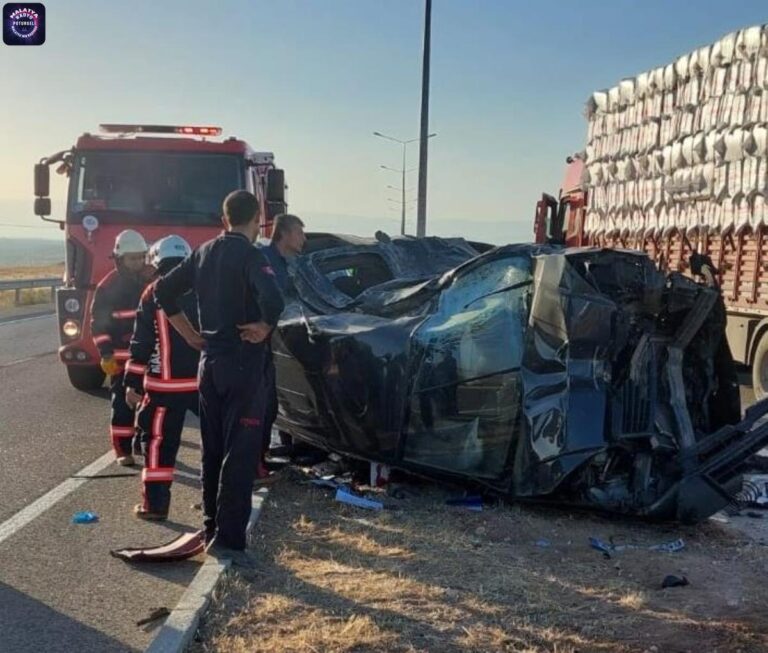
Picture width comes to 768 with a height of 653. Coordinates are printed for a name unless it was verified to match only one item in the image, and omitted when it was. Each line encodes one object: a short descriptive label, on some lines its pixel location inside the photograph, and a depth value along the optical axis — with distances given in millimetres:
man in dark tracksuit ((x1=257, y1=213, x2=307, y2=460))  6516
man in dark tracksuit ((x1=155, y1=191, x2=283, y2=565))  4707
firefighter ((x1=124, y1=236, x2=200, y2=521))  5691
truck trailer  10875
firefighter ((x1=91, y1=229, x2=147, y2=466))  6934
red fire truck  9602
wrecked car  5438
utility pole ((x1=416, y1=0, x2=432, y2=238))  20125
